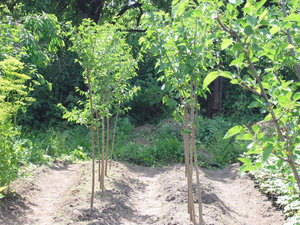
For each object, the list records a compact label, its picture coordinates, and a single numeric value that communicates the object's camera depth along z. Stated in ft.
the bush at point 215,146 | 34.15
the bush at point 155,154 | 34.12
